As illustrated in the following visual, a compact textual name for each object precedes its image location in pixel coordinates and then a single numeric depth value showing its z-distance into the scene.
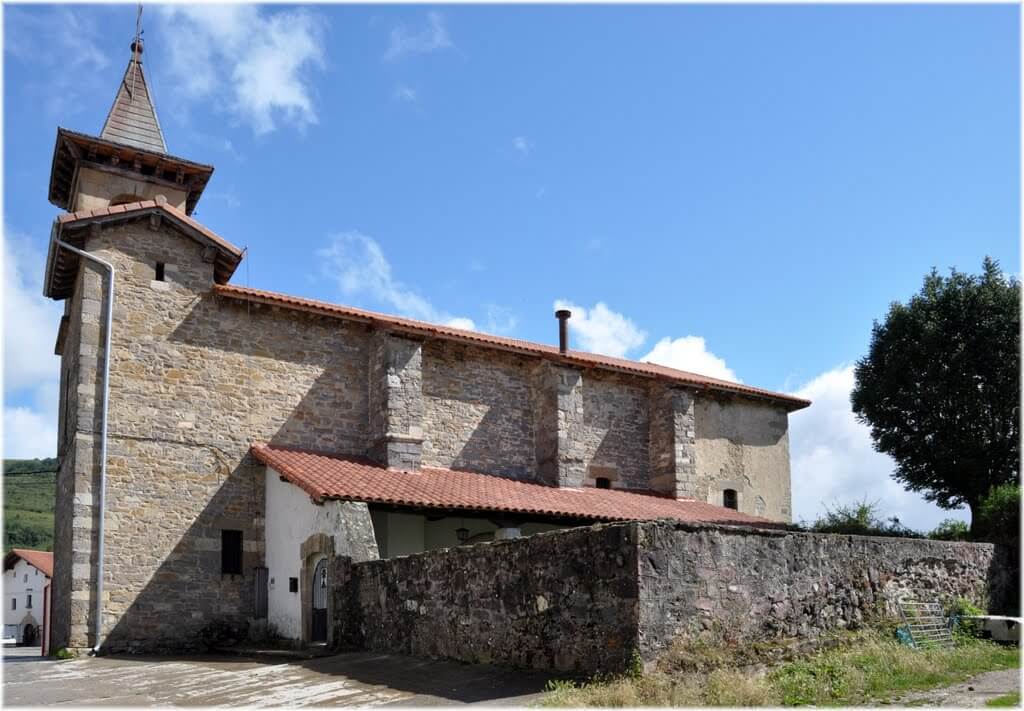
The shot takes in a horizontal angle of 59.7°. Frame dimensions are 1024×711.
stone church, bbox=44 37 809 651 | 16.47
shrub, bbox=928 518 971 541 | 22.09
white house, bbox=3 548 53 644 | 47.00
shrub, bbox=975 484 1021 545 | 18.70
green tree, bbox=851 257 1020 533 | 24.50
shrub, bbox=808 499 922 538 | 22.83
